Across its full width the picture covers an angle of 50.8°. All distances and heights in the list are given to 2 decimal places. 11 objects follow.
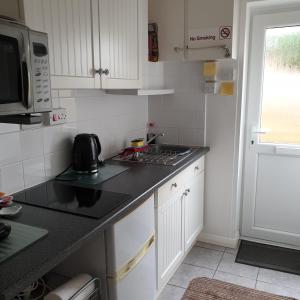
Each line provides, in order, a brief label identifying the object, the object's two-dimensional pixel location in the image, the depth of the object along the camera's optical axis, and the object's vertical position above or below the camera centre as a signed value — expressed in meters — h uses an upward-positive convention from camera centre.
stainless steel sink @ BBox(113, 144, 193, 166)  2.25 -0.51
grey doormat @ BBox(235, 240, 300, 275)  2.55 -1.42
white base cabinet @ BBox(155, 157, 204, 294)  1.93 -0.89
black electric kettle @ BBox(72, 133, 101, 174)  1.90 -0.38
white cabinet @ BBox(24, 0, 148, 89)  1.37 +0.25
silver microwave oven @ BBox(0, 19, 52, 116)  0.99 +0.06
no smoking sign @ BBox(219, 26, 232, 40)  2.29 +0.40
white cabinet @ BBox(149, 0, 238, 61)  2.31 +0.46
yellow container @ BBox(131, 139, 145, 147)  2.40 -0.41
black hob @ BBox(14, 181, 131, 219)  1.39 -0.52
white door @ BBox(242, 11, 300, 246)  2.59 -0.38
